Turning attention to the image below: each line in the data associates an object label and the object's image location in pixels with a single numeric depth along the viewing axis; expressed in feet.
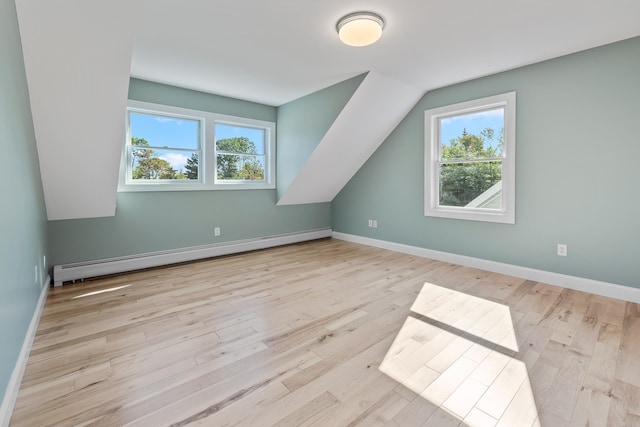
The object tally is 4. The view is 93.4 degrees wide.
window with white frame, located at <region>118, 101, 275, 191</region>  12.32
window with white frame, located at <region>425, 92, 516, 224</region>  11.45
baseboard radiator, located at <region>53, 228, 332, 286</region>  10.99
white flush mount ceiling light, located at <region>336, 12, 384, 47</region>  7.57
